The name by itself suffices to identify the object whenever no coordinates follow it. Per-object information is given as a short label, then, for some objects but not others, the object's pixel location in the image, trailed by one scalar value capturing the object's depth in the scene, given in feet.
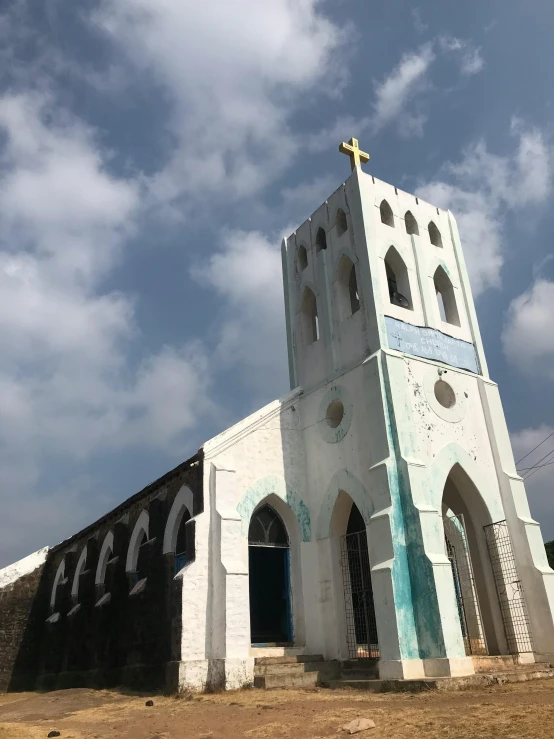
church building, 40.01
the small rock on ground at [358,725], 23.53
